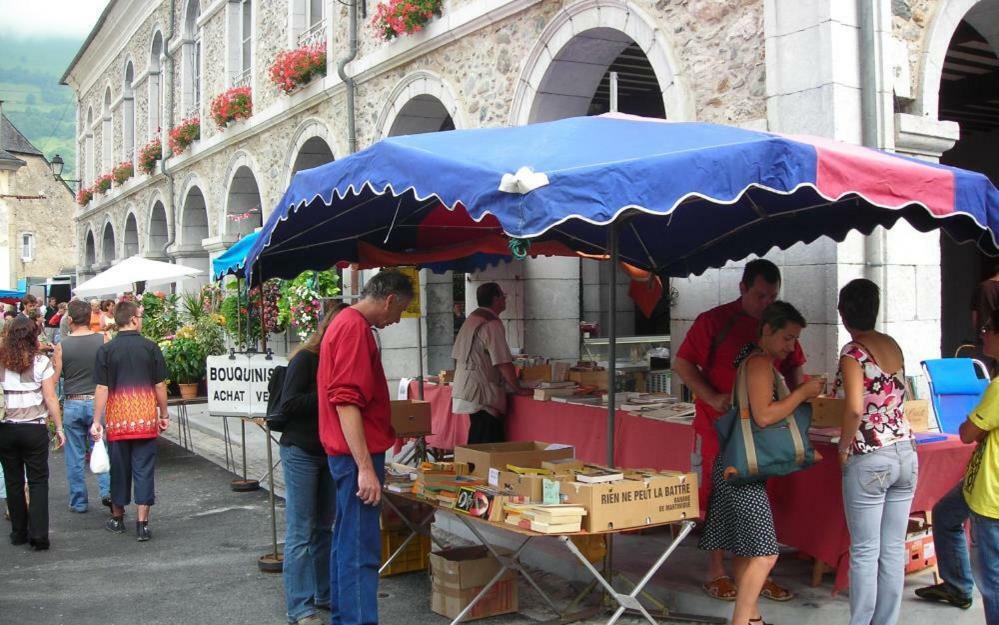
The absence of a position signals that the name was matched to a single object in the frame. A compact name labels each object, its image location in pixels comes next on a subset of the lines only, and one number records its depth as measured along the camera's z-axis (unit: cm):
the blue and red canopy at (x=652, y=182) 349
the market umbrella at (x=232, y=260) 694
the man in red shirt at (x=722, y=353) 468
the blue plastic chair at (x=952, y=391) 572
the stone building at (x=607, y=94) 596
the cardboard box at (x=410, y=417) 622
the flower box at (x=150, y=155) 2044
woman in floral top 396
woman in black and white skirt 399
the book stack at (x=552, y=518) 388
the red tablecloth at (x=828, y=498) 466
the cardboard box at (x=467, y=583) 473
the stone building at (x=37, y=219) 4159
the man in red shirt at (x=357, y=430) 412
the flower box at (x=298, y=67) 1239
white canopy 1320
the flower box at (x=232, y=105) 1495
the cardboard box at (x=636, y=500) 395
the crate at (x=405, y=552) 560
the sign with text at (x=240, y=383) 612
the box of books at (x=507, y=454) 475
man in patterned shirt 669
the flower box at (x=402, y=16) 980
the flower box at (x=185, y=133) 1777
